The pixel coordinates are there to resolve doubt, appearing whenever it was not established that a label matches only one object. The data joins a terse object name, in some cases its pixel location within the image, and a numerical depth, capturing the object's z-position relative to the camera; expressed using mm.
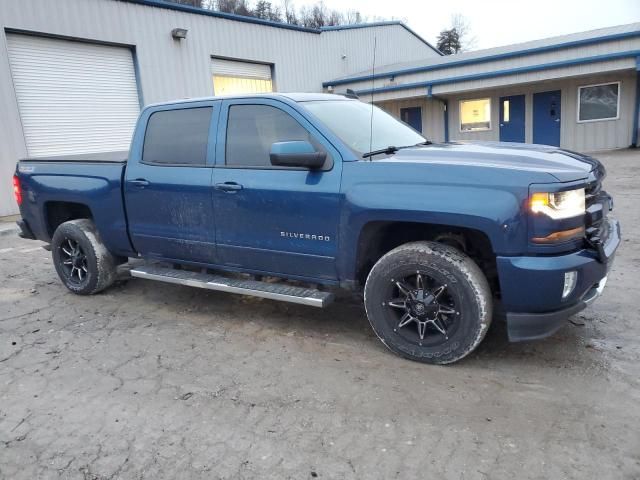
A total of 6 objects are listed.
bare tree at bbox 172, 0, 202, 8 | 38444
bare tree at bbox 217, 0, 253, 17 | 45531
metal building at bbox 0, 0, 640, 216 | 11664
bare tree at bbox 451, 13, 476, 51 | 53628
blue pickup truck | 3076
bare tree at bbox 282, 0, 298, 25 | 55434
